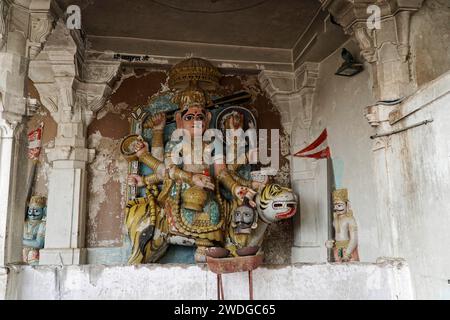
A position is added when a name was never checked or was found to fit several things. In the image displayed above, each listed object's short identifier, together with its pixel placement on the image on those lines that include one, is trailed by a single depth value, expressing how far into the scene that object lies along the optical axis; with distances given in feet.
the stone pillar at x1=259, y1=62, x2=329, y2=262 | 16.27
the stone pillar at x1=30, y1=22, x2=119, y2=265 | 15.33
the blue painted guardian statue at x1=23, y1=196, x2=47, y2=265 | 15.61
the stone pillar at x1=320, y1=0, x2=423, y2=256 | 10.36
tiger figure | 14.10
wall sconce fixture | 13.70
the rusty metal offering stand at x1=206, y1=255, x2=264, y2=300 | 8.38
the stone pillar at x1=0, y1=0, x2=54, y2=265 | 9.11
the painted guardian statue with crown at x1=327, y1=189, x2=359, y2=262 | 13.74
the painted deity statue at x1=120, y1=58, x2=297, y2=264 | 14.67
